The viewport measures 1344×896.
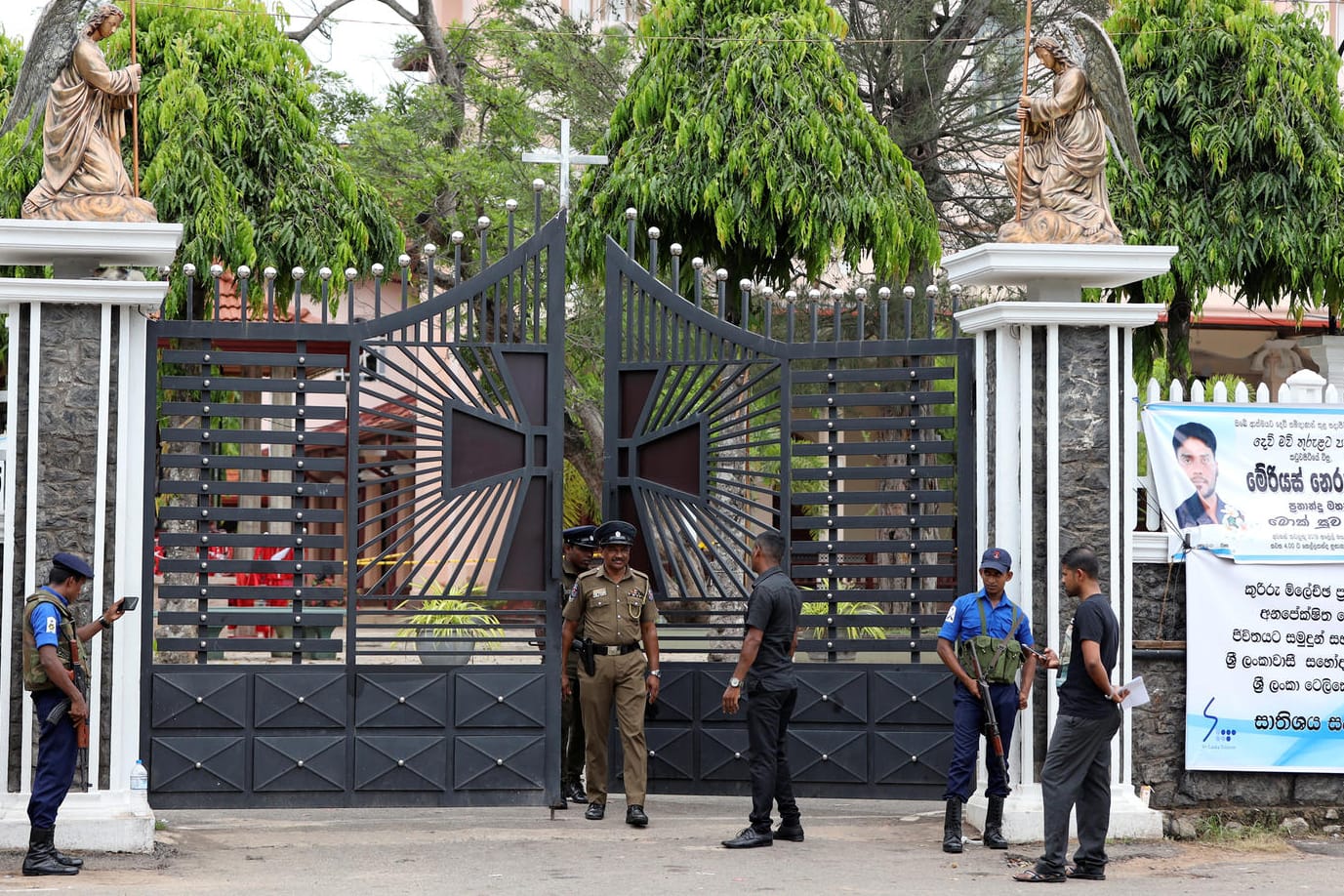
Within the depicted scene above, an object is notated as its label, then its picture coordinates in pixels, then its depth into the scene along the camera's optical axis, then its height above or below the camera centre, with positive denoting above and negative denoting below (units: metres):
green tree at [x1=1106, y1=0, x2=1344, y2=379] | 16.30 +3.51
